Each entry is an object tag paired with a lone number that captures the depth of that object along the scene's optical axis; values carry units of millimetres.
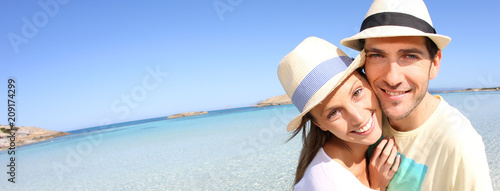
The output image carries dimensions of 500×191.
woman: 983
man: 893
